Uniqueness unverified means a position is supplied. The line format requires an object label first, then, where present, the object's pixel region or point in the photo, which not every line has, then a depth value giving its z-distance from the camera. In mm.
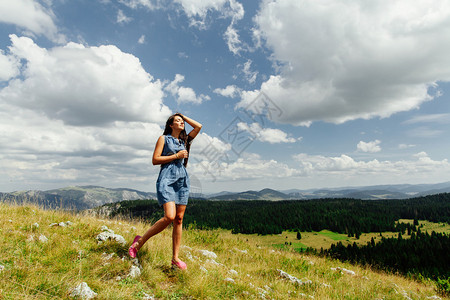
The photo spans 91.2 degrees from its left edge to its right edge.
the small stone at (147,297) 4004
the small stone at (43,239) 5350
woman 4906
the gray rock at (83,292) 3541
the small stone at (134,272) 4559
